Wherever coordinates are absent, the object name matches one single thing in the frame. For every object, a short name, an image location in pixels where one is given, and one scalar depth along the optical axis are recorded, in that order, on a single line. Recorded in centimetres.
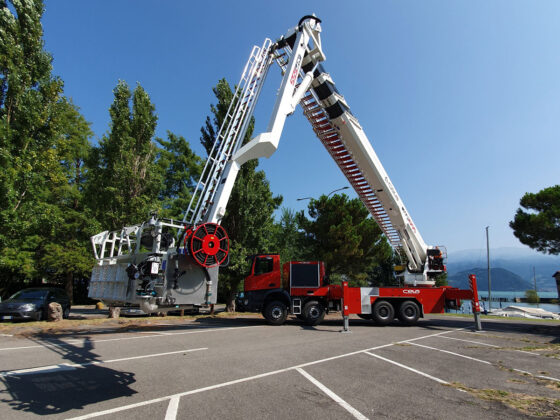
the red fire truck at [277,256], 693
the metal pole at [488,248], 4049
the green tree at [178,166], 2957
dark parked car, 1262
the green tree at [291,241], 2575
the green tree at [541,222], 1630
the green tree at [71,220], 1895
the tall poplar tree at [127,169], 1652
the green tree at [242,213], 1758
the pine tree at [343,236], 2328
